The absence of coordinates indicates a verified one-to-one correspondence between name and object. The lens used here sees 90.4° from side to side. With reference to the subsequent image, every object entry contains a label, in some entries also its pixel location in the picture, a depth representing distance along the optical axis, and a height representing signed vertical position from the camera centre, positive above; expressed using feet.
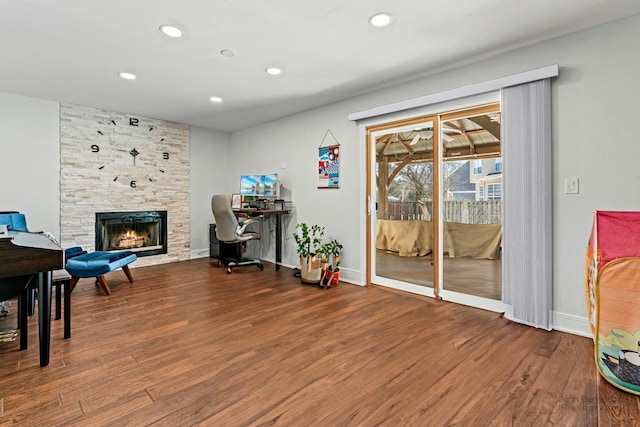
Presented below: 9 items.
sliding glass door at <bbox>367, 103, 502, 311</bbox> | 10.15 +0.40
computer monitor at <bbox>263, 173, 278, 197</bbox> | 16.17 +1.58
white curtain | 8.35 +0.33
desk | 15.23 +0.05
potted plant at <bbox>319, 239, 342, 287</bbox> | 12.87 -1.96
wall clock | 15.48 +3.38
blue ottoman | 10.91 -1.70
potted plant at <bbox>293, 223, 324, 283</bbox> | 12.92 -1.48
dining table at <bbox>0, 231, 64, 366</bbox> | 5.99 -0.99
